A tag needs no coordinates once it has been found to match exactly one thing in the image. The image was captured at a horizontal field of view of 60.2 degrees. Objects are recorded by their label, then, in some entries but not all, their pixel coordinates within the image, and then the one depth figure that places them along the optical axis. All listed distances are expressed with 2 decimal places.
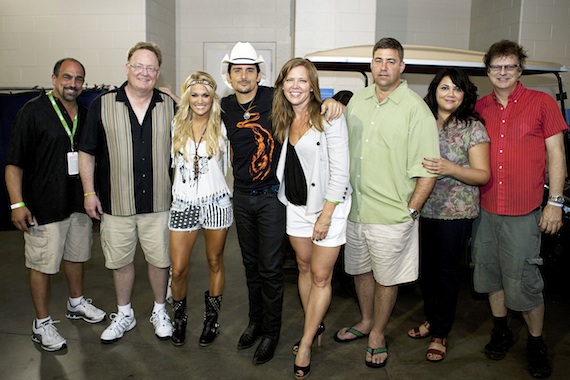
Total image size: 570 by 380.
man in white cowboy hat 3.02
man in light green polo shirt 2.86
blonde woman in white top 3.11
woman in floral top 2.98
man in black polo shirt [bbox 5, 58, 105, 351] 3.22
